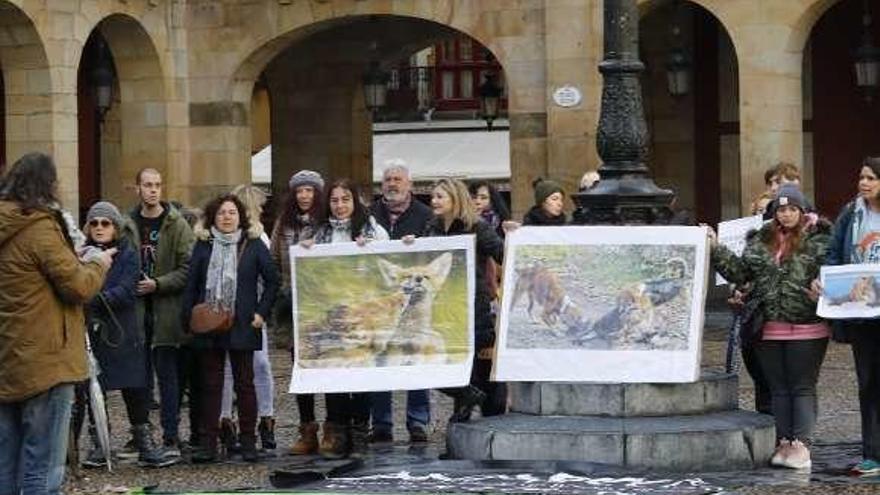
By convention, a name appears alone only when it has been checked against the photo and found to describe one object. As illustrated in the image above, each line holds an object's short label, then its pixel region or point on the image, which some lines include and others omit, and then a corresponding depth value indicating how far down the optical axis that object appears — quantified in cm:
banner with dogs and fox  1264
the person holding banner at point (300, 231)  1369
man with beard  1399
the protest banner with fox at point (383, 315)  1318
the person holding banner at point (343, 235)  1359
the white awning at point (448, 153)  3581
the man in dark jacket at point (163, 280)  1352
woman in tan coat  1011
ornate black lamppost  1337
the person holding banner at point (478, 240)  1339
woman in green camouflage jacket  1253
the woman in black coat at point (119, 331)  1297
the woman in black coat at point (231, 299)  1334
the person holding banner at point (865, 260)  1245
